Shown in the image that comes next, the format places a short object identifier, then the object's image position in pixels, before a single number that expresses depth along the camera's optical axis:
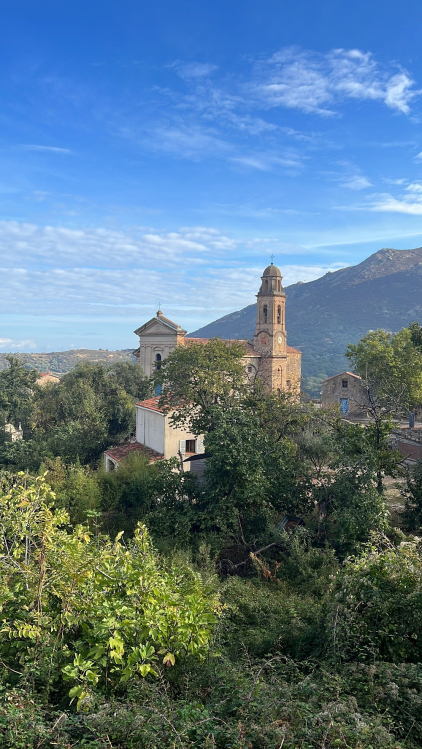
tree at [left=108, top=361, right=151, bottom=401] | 34.99
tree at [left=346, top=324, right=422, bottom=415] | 30.21
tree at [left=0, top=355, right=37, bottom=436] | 30.00
